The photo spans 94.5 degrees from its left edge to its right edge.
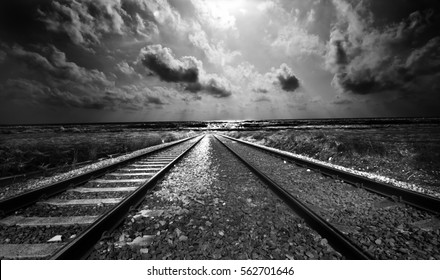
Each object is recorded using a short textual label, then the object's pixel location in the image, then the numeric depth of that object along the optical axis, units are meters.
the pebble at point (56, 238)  2.53
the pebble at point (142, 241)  2.47
